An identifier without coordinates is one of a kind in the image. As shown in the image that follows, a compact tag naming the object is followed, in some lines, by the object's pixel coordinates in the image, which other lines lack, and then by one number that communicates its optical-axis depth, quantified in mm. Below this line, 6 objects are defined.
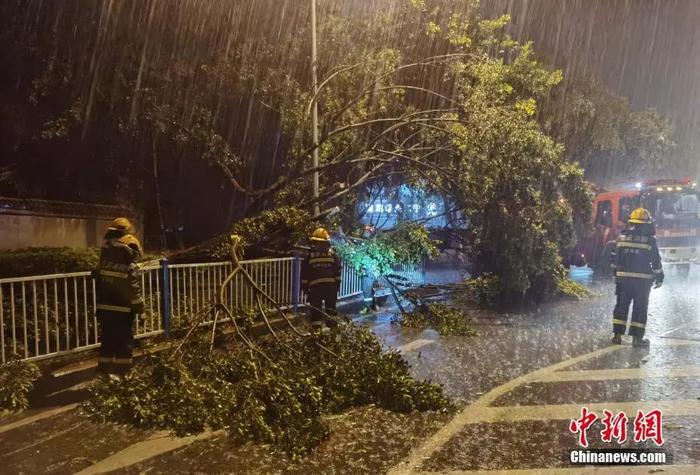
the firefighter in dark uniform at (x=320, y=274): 7281
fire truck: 14109
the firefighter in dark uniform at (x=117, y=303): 5195
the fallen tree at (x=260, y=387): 4094
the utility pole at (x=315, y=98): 9539
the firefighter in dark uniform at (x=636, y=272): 6785
